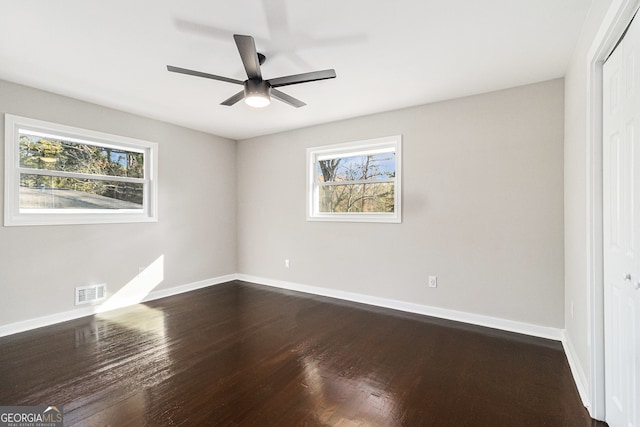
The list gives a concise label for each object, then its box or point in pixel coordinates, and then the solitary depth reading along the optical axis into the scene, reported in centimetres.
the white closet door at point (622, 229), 137
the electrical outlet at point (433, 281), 354
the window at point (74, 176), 311
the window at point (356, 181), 396
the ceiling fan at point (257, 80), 208
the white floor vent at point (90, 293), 349
